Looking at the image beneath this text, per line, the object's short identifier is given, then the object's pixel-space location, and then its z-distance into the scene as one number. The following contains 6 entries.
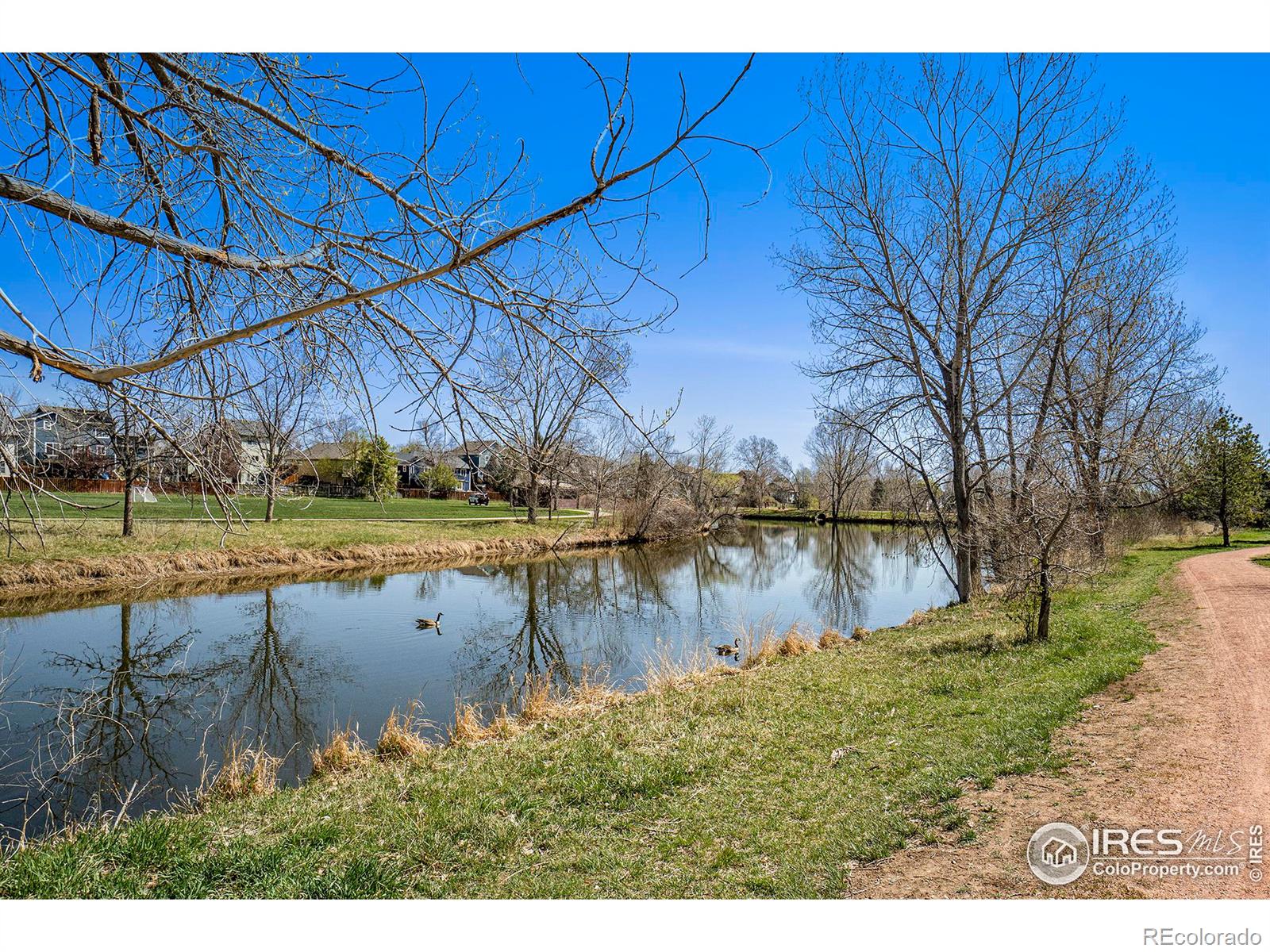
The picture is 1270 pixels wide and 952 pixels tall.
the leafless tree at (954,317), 12.41
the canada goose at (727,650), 11.83
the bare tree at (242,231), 2.30
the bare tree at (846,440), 13.29
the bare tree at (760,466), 58.94
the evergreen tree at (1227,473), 24.52
